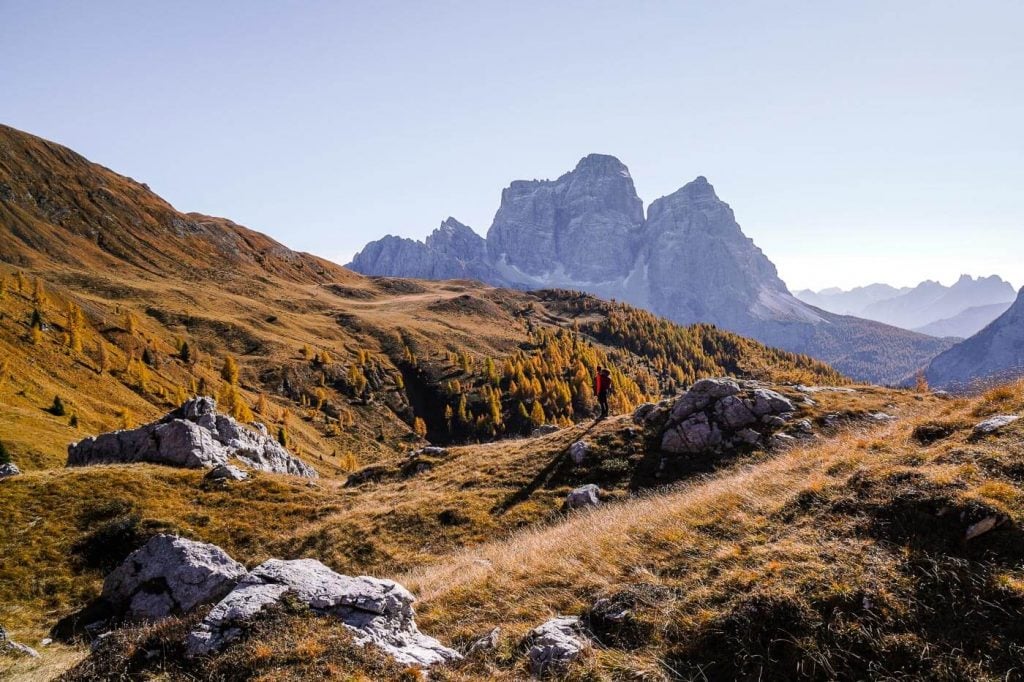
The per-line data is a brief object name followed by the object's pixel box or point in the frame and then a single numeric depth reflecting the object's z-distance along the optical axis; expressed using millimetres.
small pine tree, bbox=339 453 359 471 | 114012
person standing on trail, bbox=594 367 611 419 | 34906
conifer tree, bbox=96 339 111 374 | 93688
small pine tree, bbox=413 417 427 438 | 153250
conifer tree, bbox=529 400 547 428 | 149625
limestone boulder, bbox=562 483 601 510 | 25484
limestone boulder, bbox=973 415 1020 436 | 13312
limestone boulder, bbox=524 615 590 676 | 9414
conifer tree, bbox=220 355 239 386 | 125312
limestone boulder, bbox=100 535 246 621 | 15820
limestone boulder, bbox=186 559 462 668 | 10047
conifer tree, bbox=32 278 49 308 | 105512
